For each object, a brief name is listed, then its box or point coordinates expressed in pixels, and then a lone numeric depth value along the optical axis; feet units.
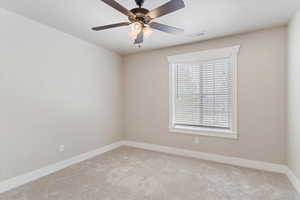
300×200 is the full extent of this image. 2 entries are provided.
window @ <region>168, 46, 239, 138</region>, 10.44
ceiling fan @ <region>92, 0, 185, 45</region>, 5.10
